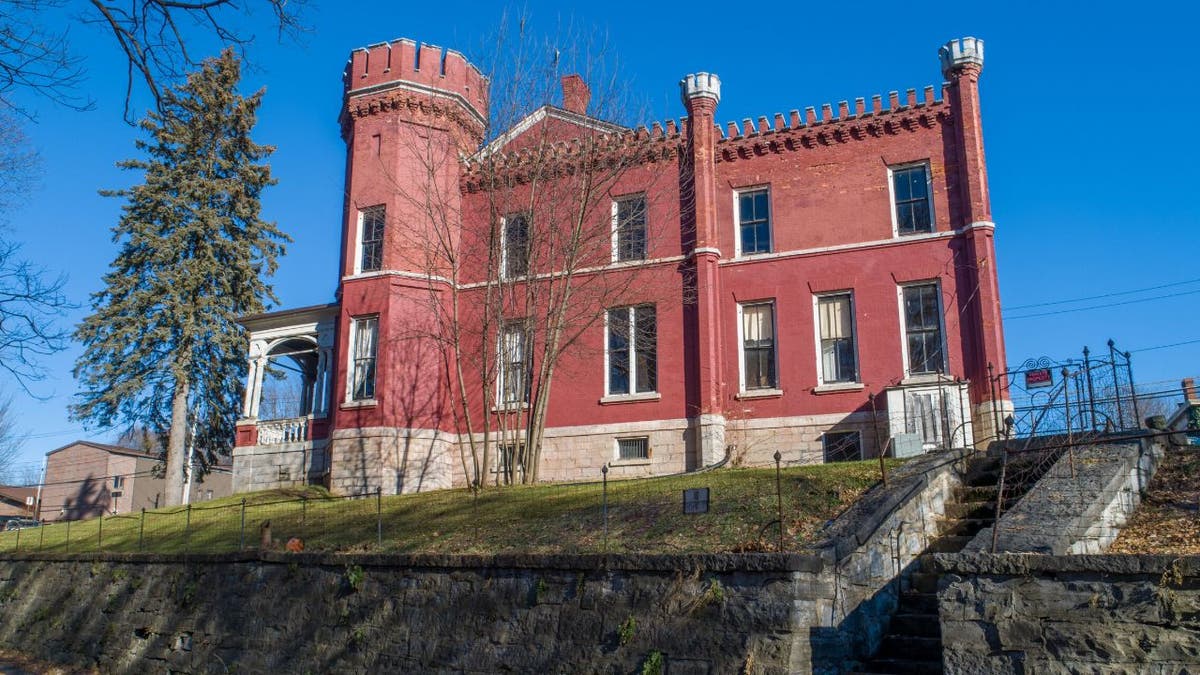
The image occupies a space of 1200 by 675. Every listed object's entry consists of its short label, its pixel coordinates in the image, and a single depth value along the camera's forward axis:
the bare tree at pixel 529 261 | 20.22
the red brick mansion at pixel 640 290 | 19.81
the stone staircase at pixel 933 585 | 8.01
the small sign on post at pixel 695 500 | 9.73
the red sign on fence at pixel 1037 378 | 14.88
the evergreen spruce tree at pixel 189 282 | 27.16
